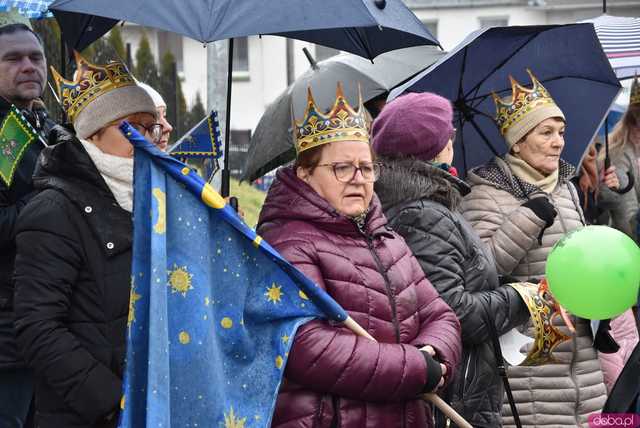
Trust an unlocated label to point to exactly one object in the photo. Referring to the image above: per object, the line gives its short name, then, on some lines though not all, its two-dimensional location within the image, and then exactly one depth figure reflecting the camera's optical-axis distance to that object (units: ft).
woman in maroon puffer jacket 24.00
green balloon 25.00
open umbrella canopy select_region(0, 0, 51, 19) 32.58
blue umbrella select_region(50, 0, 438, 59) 24.84
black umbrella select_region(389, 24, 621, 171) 37.32
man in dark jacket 27.58
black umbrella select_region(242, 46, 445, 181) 42.98
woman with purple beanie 28.50
